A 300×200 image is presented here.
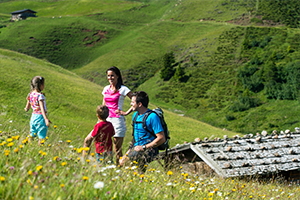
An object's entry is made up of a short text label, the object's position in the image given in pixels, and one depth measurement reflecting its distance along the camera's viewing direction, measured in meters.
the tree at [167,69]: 84.69
